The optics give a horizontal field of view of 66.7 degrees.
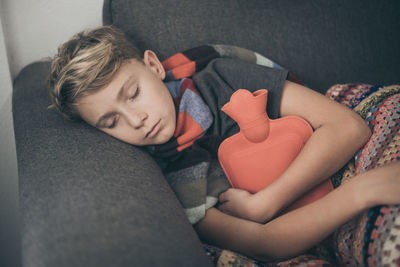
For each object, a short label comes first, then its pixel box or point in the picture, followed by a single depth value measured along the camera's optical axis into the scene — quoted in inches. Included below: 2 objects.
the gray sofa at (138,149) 17.1
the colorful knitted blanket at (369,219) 18.7
